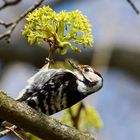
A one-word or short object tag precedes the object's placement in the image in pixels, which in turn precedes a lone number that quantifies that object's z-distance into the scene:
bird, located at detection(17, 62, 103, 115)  4.41
